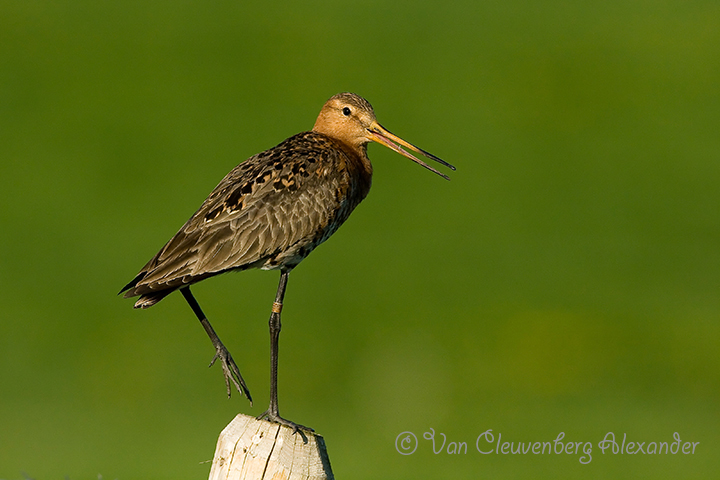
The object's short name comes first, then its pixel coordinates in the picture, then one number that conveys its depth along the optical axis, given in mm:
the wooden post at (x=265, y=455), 12539
